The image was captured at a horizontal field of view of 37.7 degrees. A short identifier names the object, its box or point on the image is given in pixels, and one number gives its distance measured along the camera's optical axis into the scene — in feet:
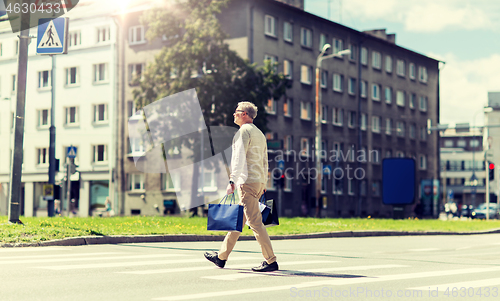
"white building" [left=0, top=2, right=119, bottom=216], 172.55
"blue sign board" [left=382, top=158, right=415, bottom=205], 119.96
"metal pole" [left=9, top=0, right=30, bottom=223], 49.29
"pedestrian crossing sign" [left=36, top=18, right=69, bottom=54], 49.80
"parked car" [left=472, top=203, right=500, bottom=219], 200.30
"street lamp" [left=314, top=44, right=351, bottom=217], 115.34
